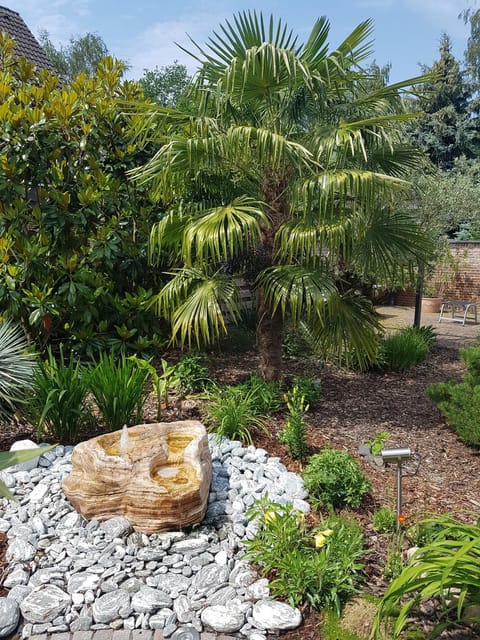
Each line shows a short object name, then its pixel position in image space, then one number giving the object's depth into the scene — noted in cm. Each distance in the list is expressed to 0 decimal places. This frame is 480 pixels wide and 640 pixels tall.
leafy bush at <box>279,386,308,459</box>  349
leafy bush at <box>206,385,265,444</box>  374
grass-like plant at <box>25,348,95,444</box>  353
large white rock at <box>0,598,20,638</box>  213
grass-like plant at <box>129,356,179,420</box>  389
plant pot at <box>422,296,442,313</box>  1360
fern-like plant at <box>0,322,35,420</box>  379
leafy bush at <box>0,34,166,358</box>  471
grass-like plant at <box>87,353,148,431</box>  360
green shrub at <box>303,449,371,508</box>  295
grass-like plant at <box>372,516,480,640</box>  183
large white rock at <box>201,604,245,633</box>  212
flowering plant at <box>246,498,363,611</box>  223
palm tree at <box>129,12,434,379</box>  396
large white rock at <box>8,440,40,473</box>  324
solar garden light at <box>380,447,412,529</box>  251
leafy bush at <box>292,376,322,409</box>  448
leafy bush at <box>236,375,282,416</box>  416
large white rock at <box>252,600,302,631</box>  212
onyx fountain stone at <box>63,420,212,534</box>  266
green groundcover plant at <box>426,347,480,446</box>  392
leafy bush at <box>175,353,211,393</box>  469
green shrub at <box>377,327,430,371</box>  611
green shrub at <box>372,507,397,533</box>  272
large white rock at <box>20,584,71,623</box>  219
